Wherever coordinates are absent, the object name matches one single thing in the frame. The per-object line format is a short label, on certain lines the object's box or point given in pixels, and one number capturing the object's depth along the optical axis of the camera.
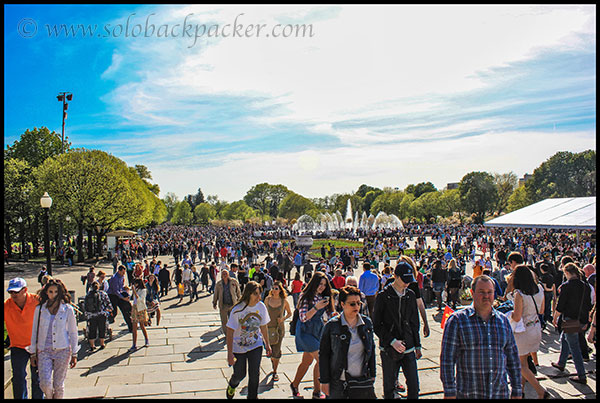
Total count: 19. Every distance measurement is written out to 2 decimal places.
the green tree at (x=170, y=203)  144.62
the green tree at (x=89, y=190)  30.55
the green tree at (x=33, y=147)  43.34
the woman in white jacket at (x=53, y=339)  4.75
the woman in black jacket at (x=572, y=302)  6.10
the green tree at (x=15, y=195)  32.41
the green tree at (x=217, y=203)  140.44
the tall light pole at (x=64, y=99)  37.88
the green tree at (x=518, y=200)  72.94
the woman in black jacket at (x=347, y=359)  3.82
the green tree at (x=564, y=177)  69.56
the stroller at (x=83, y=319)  8.42
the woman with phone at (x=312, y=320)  5.37
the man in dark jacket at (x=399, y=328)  4.59
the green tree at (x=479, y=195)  77.62
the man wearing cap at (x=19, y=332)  4.98
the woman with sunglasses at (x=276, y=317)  6.27
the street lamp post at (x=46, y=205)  12.86
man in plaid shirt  3.46
